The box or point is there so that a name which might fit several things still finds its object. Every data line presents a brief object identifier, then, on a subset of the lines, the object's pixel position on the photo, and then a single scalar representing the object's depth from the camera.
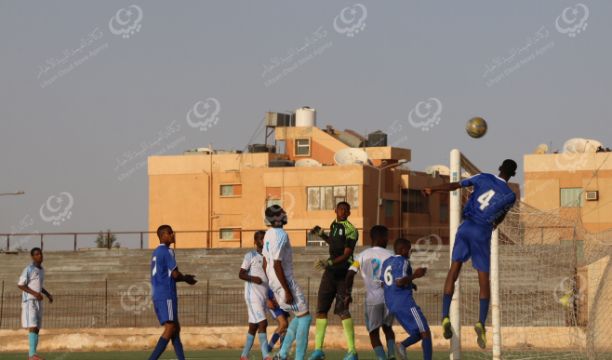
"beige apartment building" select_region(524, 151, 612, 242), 76.56
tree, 94.28
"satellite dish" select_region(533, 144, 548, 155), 82.50
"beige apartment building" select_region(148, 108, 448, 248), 77.88
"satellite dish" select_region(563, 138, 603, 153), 78.34
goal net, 18.20
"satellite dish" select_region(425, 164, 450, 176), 86.75
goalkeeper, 17.27
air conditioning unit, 77.06
